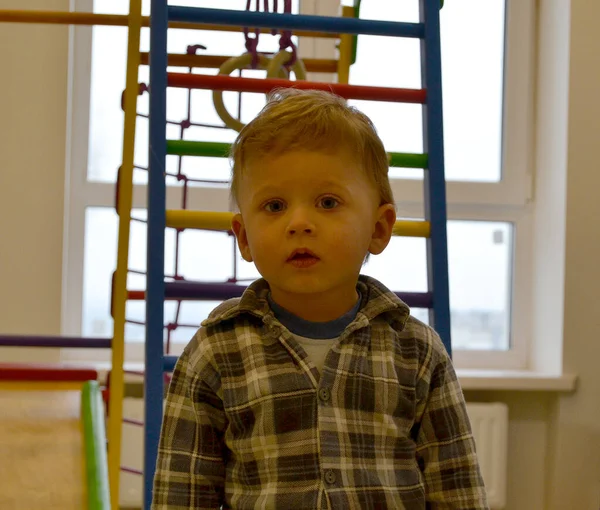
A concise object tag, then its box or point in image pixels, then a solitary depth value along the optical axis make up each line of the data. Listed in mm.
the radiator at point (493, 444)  2447
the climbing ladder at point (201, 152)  1428
